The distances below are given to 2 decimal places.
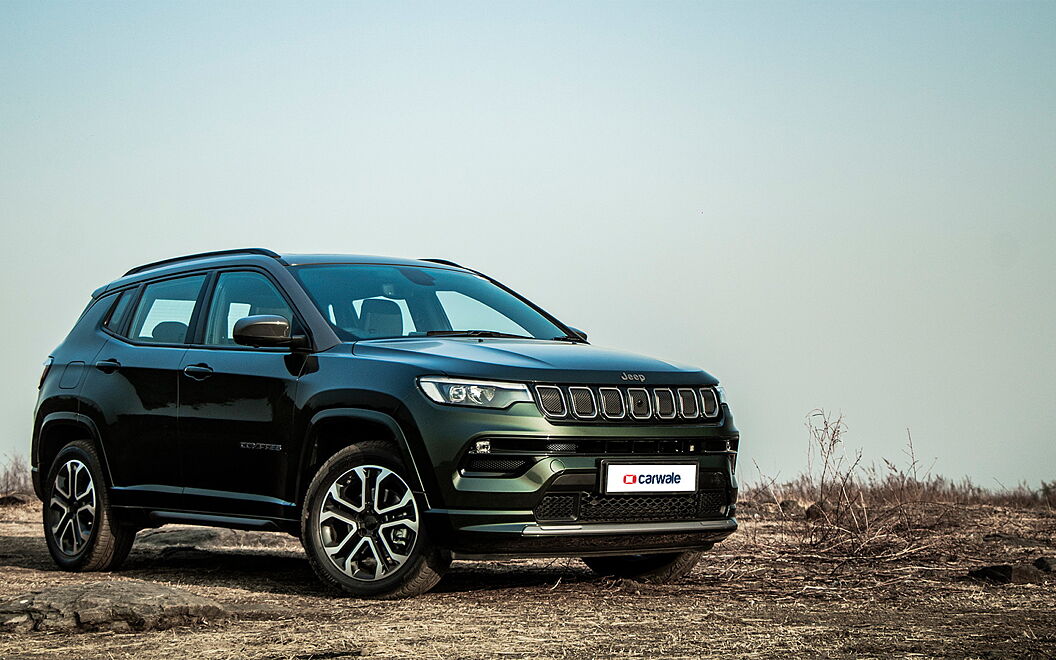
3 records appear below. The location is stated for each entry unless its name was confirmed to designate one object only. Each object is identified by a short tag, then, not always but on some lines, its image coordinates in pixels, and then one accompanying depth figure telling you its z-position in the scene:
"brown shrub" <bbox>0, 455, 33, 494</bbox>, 18.31
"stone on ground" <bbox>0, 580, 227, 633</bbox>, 5.99
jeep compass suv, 6.57
